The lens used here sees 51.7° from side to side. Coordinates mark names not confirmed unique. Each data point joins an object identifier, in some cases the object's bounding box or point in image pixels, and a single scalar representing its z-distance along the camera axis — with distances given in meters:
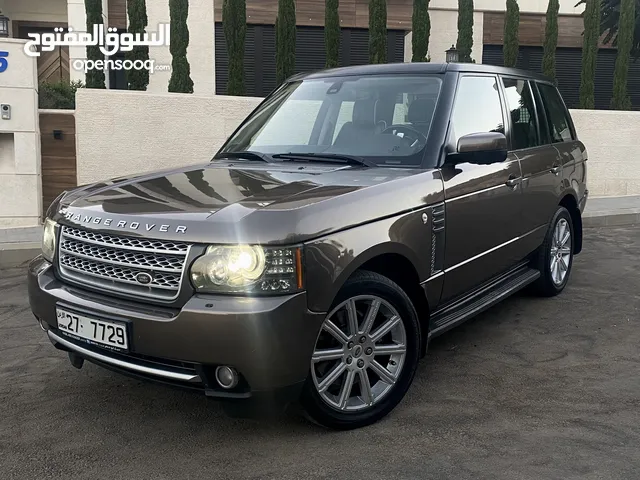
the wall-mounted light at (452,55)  11.11
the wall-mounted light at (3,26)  9.61
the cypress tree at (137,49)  10.95
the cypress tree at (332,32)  11.83
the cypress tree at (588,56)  13.14
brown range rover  2.75
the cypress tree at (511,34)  13.11
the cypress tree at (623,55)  13.21
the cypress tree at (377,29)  12.10
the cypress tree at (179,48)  10.93
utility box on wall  9.01
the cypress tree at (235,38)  11.07
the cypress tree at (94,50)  10.65
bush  10.14
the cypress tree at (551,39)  13.41
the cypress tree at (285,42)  11.45
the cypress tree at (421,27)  12.55
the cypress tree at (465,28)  13.34
